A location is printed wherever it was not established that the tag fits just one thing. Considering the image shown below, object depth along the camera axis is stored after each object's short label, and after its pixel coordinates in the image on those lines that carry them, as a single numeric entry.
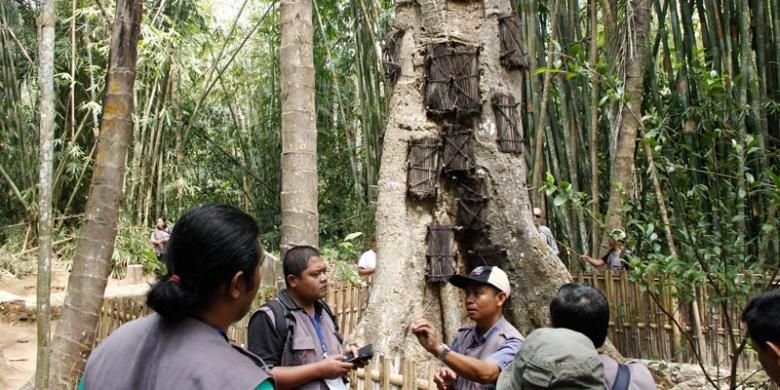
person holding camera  2.30
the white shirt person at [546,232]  6.06
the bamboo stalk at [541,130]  5.85
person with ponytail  1.18
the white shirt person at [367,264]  5.98
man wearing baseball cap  2.22
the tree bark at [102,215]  3.78
